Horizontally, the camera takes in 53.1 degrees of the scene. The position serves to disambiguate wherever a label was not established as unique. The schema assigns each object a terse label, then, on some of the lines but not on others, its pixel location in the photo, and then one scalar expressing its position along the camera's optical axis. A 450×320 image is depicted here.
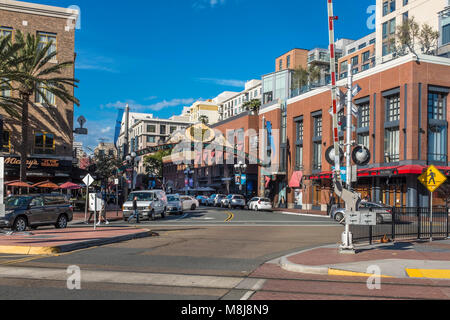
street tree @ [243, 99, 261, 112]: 82.61
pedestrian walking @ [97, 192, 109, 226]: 24.78
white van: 28.41
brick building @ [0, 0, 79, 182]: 42.28
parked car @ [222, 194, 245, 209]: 50.59
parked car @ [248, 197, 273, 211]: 46.03
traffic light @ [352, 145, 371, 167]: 14.37
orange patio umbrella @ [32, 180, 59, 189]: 35.51
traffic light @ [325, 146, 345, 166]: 13.62
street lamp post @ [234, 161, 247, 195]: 62.47
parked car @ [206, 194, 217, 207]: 59.16
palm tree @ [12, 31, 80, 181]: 32.69
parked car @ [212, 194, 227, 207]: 55.41
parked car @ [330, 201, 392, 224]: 15.06
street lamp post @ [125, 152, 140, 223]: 40.35
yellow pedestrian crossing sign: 17.12
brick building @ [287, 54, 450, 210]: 36.94
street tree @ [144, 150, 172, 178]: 110.75
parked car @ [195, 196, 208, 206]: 62.53
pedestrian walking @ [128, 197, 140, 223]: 26.70
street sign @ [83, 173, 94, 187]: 23.15
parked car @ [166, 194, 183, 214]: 35.53
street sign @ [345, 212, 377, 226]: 12.69
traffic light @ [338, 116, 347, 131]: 14.11
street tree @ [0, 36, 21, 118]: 27.39
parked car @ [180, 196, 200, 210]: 42.72
